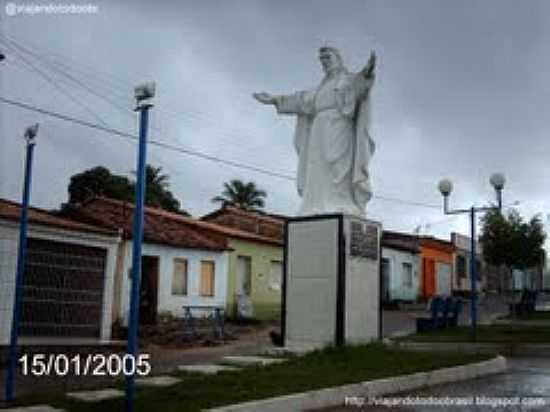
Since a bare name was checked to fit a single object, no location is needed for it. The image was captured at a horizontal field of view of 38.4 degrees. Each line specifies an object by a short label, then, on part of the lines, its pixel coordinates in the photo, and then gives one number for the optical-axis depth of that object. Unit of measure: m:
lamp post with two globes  17.25
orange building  45.16
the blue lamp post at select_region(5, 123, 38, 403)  8.48
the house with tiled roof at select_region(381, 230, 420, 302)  40.19
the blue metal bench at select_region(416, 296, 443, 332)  20.00
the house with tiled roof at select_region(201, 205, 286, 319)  28.17
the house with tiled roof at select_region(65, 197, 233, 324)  22.27
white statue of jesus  12.86
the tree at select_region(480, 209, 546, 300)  32.25
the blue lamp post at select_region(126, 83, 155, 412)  7.03
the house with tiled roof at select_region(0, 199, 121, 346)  16.12
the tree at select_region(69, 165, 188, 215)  41.69
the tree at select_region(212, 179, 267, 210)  51.97
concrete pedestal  11.93
